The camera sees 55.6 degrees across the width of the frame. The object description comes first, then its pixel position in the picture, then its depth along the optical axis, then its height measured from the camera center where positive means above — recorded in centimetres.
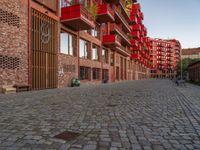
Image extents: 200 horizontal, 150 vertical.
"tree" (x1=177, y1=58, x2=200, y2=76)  6429 +449
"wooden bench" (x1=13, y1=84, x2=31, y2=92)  1327 -80
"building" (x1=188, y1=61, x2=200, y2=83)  3147 +85
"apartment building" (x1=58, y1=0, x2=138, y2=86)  1931 +462
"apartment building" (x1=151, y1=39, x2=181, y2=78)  11644 +1185
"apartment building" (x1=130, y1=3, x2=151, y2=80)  5281 +872
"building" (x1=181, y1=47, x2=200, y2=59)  12049 +1589
